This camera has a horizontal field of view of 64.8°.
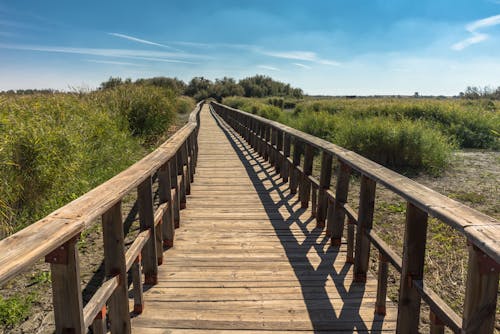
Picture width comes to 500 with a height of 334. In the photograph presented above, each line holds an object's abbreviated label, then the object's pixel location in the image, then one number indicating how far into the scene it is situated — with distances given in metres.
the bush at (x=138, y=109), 11.49
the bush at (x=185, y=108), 34.03
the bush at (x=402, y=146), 9.46
